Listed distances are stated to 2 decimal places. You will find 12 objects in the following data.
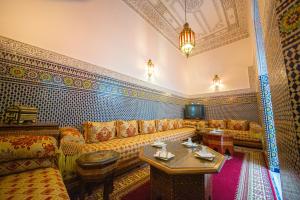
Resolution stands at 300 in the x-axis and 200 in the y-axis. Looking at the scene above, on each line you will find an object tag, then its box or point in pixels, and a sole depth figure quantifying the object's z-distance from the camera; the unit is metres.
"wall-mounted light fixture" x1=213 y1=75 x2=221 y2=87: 6.55
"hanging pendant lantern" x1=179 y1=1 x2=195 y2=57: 3.60
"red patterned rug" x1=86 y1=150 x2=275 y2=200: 1.89
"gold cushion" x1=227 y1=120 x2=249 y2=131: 5.01
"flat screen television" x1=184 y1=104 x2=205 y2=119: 6.71
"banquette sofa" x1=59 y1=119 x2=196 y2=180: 1.86
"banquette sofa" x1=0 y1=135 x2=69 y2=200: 0.97
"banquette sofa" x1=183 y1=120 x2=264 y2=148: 4.18
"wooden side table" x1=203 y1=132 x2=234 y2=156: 3.74
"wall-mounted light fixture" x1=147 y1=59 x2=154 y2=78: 4.97
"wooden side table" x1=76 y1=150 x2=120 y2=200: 1.56
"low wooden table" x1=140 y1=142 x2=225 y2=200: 1.40
